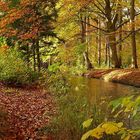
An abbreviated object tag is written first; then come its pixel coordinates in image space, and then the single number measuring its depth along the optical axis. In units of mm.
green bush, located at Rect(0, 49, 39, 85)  7968
